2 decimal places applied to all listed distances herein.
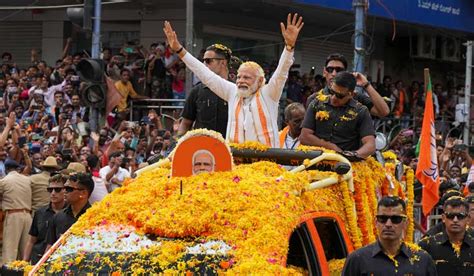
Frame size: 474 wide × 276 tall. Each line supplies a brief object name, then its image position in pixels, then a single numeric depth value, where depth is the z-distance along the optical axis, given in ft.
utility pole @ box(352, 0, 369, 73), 51.39
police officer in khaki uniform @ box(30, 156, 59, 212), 49.52
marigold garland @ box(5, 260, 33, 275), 24.05
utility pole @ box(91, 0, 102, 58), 63.62
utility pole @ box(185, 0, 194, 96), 62.03
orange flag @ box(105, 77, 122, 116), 62.28
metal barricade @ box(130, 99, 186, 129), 69.67
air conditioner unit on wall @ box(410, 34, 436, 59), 102.01
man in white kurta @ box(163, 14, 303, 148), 28.78
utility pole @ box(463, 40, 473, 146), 69.56
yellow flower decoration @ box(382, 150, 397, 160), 34.31
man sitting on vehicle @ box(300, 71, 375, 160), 31.35
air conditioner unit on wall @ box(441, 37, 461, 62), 103.76
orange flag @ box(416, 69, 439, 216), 45.14
